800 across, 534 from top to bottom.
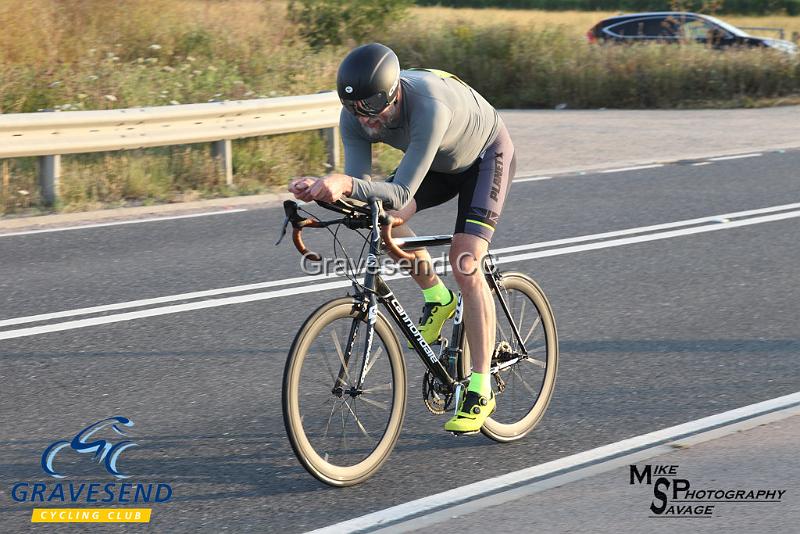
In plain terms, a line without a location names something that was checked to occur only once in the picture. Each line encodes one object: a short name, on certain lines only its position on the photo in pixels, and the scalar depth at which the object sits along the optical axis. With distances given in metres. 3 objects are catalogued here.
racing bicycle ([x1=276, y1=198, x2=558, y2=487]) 9.28
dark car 51.94
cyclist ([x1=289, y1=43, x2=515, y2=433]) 9.27
